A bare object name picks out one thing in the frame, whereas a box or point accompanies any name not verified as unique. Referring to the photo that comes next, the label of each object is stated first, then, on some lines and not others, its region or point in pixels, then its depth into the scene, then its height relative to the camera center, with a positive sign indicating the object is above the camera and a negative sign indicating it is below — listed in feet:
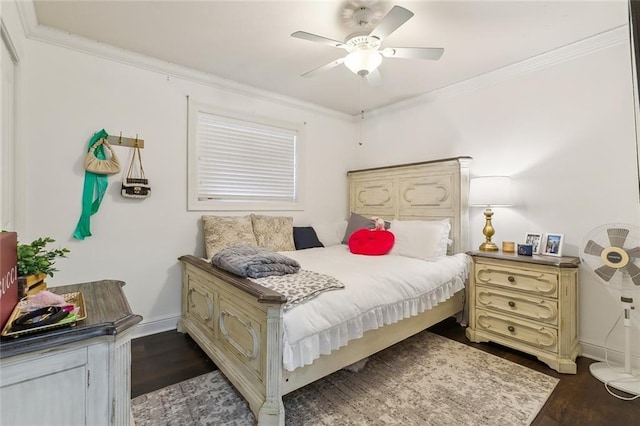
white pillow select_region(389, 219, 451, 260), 9.07 -0.84
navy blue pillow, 11.15 -0.97
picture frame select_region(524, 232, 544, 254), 8.45 -0.79
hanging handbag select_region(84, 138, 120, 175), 7.81 +1.34
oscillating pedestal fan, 6.45 -1.27
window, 9.91 +1.86
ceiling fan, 6.32 +3.62
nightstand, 7.18 -2.45
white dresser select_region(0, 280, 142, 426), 2.72 -1.63
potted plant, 3.61 -0.70
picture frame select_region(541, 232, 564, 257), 8.04 -0.88
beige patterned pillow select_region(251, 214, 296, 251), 10.25 -0.70
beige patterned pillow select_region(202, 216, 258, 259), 9.18 -0.66
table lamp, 8.66 +0.55
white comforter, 5.14 -1.84
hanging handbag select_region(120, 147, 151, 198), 8.34 +0.89
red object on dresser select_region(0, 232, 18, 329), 2.86 -0.65
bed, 4.97 -2.23
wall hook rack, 8.32 +2.06
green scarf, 7.80 +0.52
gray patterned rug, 5.41 -3.78
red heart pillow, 9.66 -0.98
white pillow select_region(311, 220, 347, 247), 11.89 -0.77
